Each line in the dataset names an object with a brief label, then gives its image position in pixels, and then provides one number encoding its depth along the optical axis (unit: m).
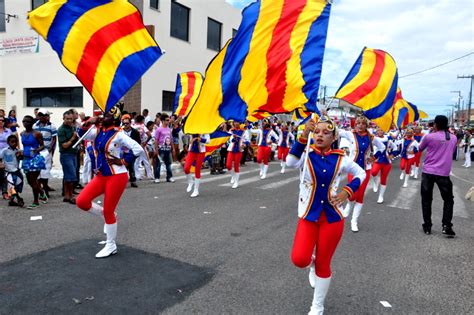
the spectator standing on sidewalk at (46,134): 8.78
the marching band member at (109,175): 5.02
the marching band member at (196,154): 9.49
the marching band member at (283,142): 15.37
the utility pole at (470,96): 58.00
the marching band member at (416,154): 13.30
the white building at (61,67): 18.55
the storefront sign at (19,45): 18.83
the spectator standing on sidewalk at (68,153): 8.12
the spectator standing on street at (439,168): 6.56
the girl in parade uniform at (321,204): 3.59
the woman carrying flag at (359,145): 6.92
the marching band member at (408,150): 12.43
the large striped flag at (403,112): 11.18
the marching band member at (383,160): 8.98
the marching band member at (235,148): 11.13
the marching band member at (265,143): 13.42
